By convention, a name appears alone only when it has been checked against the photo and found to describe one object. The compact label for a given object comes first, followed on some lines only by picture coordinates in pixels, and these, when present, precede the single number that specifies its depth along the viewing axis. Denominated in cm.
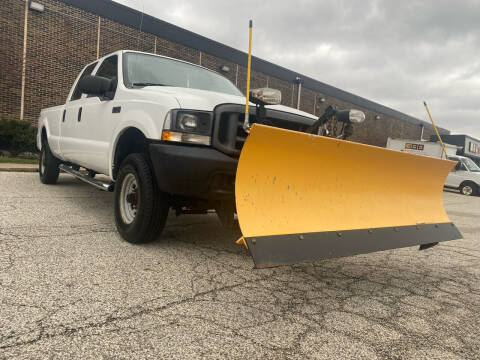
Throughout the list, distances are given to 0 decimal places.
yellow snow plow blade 232
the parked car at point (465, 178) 1750
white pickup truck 292
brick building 1250
